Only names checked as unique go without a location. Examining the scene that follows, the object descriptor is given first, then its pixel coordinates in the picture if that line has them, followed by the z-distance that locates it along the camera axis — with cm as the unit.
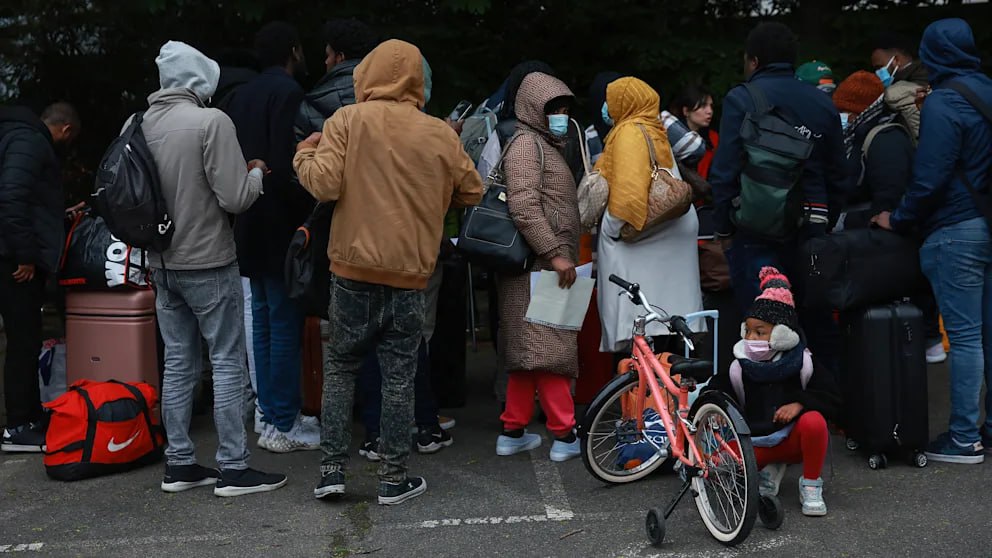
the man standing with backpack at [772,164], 541
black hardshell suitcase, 557
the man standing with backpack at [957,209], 559
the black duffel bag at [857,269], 556
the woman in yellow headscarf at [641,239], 589
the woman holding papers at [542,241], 577
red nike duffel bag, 580
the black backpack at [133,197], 516
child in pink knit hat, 494
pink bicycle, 452
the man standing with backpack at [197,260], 525
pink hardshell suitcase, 648
